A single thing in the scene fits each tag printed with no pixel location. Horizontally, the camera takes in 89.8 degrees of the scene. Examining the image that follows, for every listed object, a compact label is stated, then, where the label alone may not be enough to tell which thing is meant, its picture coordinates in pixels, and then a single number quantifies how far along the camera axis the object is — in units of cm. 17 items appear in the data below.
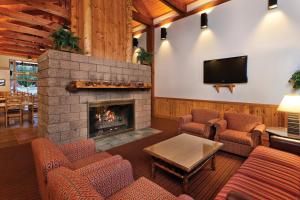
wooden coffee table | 182
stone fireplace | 286
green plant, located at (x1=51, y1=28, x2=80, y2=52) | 287
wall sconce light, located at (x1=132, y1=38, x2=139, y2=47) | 699
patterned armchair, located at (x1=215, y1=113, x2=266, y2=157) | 266
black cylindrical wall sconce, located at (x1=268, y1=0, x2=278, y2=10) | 344
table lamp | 215
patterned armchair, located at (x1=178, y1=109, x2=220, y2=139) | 327
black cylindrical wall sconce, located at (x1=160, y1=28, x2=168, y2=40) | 577
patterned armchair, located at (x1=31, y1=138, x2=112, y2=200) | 113
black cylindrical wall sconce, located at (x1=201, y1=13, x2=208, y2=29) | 460
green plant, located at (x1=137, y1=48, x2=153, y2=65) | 458
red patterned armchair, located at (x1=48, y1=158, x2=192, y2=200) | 81
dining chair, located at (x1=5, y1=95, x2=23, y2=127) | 472
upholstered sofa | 124
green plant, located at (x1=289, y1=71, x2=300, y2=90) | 312
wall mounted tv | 402
